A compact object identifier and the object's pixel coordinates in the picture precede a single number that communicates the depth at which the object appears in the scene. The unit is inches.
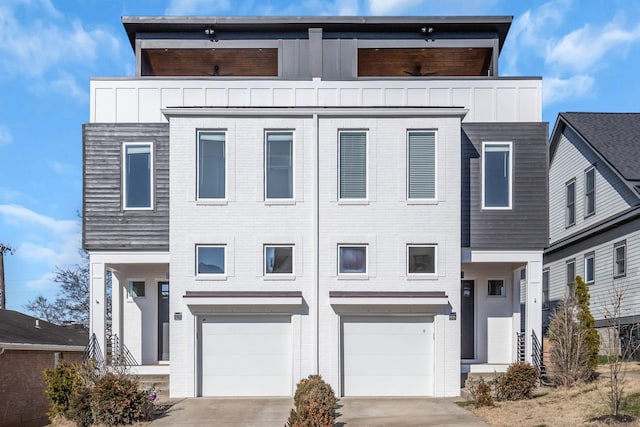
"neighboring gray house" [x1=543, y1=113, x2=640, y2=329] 792.9
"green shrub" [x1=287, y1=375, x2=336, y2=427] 435.5
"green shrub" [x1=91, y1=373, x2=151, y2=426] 493.4
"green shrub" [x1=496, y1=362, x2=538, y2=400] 537.3
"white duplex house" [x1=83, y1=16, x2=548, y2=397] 606.2
